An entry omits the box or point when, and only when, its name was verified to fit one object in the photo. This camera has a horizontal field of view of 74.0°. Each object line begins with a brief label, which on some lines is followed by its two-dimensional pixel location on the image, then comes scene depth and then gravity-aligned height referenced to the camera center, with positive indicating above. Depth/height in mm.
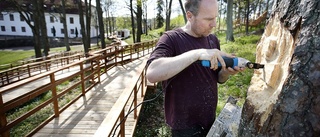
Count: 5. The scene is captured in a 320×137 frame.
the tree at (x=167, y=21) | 21091 +1946
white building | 41000 +3281
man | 1601 -329
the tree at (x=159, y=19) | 44156 +4447
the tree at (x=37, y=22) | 13000 +1343
